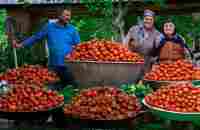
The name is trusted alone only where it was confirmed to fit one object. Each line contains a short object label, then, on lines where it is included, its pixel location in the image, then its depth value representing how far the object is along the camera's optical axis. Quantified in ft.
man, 19.24
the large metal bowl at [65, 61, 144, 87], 14.34
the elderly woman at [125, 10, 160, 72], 18.95
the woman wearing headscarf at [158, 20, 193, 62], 18.52
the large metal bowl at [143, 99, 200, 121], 11.14
